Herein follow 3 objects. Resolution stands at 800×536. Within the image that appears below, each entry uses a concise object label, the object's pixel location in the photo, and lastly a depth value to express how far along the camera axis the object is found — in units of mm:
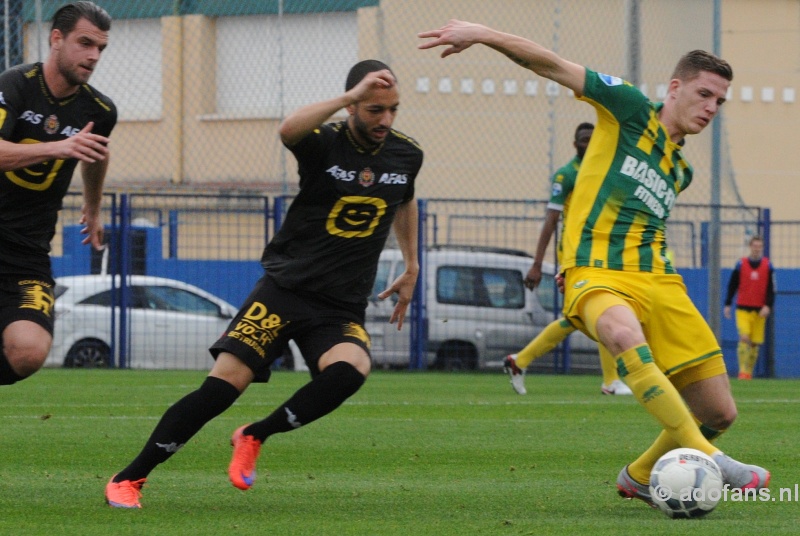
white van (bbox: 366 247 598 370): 35031
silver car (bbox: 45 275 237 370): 34000
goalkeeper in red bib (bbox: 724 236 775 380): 36750
